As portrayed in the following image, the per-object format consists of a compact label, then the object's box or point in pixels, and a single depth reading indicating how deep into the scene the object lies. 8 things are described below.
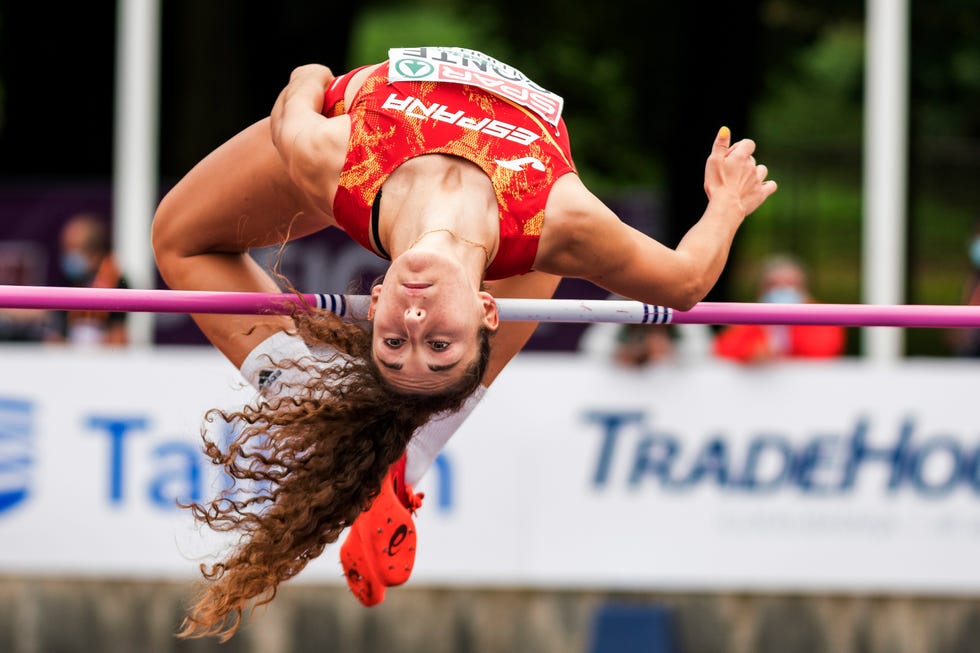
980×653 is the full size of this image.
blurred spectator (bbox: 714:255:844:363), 18.34
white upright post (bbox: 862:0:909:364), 20.39
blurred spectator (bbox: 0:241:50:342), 22.47
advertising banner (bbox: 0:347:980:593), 18.23
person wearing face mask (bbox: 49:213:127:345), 18.94
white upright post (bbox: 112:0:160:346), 20.75
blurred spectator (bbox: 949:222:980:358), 19.66
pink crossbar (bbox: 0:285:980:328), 9.84
